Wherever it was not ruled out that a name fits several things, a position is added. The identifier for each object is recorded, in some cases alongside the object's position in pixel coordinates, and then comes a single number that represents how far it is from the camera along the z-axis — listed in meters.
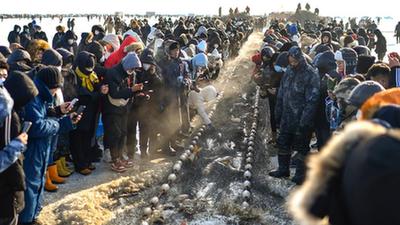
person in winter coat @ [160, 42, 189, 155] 7.82
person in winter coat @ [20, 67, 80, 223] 4.60
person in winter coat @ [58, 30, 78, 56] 11.09
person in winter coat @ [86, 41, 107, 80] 7.48
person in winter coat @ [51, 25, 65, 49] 12.83
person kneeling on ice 9.20
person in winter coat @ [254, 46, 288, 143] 7.93
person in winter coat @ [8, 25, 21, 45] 14.76
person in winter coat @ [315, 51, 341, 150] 6.37
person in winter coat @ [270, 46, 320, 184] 6.25
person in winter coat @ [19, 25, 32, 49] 14.11
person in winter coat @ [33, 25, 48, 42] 15.30
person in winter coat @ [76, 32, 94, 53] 9.66
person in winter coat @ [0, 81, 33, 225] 3.57
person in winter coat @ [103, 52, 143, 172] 6.69
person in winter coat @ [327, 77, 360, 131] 4.99
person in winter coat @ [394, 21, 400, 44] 26.88
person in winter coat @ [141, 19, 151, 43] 19.14
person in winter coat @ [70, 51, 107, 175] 6.43
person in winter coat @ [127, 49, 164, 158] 7.36
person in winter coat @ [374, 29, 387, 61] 19.81
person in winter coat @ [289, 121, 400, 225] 1.56
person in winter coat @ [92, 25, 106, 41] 11.15
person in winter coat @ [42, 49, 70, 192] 5.59
